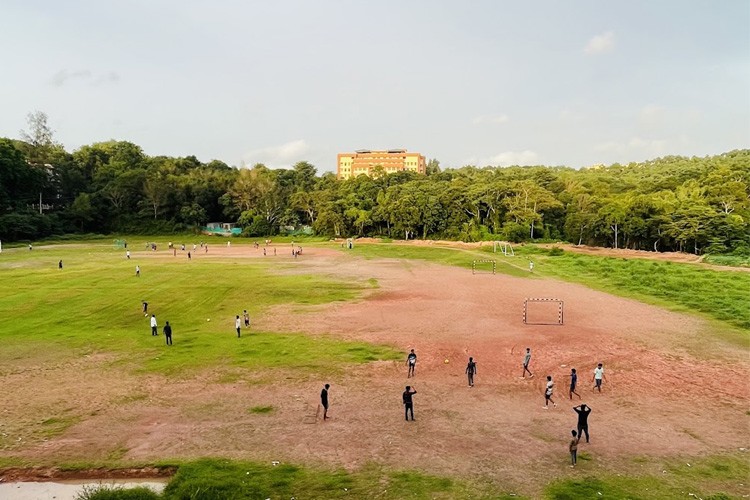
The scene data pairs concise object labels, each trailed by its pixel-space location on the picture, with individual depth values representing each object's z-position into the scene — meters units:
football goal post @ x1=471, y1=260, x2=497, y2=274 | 55.86
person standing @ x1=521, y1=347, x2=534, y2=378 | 22.22
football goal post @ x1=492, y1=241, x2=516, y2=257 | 72.00
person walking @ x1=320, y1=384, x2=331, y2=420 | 17.35
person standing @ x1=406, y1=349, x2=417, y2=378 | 22.27
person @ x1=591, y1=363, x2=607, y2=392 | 20.45
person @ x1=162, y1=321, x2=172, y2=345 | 26.77
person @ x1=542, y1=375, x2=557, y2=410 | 18.72
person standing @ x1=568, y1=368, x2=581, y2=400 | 19.69
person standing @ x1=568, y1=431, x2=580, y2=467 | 14.13
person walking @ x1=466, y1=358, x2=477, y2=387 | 20.94
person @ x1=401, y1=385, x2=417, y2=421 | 17.12
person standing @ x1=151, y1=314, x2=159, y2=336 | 28.70
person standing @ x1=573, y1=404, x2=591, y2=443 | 15.15
